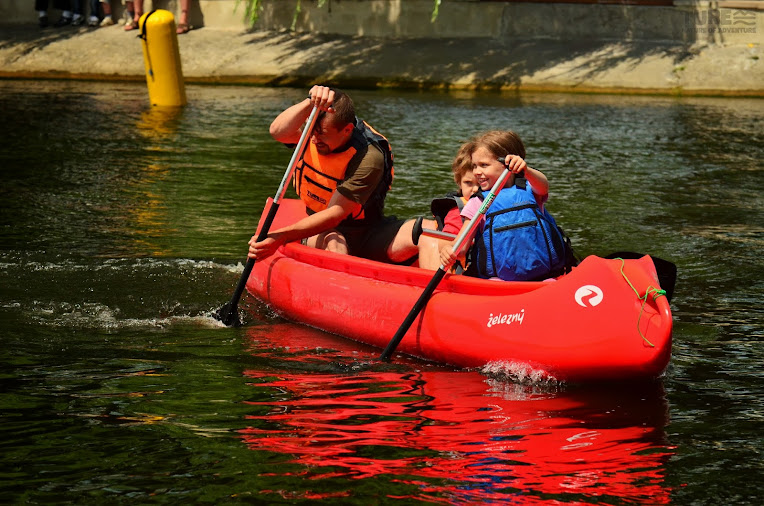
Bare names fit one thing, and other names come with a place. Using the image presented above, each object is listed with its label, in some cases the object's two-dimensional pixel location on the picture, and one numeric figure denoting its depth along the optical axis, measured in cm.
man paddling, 1192
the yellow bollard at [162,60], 3005
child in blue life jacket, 1031
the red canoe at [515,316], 950
